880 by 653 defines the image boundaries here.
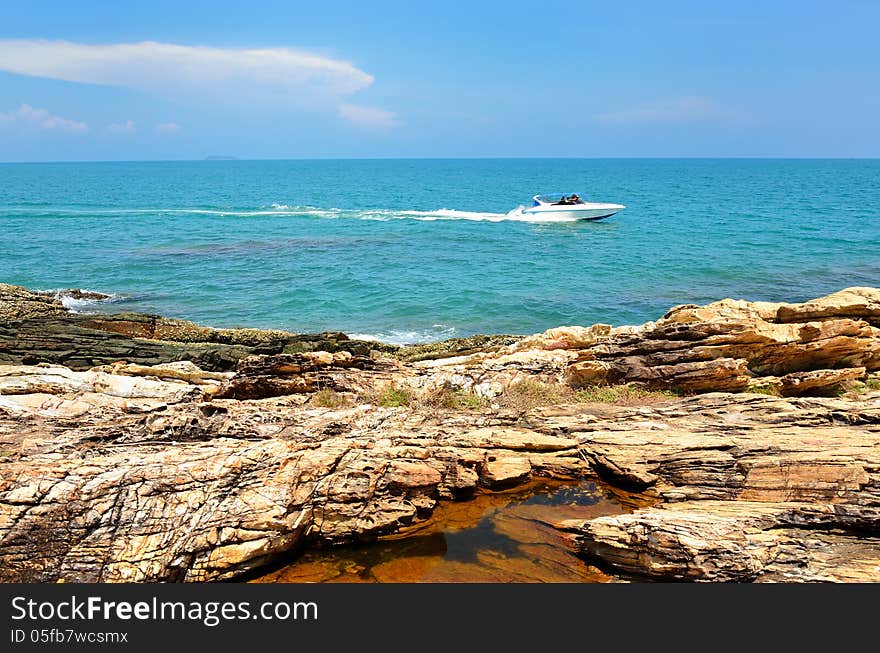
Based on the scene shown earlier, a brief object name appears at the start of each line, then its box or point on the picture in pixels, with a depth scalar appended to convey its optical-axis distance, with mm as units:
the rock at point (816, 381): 12133
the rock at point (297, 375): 12789
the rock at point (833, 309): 14156
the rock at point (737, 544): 7129
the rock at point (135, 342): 15688
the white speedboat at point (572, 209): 59469
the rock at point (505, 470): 9617
